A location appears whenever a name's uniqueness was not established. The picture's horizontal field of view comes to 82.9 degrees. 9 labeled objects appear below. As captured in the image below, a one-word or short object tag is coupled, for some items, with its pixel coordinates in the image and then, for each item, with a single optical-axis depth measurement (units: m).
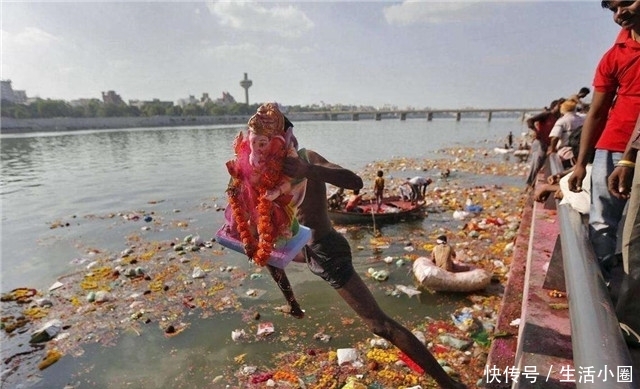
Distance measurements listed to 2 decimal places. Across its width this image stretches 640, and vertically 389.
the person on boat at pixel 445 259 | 6.28
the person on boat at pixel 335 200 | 10.58
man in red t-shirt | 2.72
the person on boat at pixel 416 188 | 11.02
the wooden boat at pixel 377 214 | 9.88
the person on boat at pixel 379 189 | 10.16
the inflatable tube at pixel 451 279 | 5.91
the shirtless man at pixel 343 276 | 2.94
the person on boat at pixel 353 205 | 10.22
